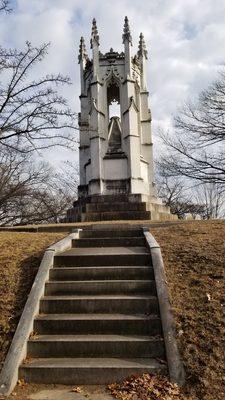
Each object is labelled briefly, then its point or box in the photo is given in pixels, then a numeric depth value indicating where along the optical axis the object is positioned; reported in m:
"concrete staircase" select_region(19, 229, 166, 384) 5.00
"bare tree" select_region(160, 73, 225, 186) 19.17
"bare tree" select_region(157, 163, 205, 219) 42.28
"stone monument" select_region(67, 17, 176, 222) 16.56
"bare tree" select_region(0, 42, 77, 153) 11.30
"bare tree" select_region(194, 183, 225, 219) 45.78
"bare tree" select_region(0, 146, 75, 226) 29.56
